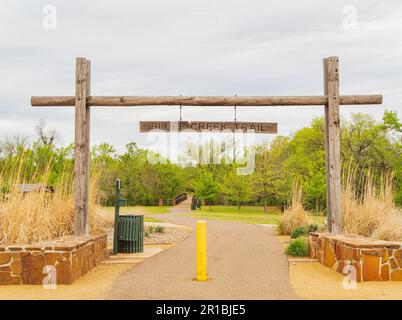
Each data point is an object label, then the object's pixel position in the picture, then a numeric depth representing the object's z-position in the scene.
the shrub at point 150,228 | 19.05
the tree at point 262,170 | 45.00
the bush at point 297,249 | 12.62
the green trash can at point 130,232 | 12.80
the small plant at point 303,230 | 16.12
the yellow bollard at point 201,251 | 8.80
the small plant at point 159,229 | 19.47
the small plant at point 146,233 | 17.73
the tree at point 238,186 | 45.69
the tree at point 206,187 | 45.47
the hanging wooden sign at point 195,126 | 11.85
